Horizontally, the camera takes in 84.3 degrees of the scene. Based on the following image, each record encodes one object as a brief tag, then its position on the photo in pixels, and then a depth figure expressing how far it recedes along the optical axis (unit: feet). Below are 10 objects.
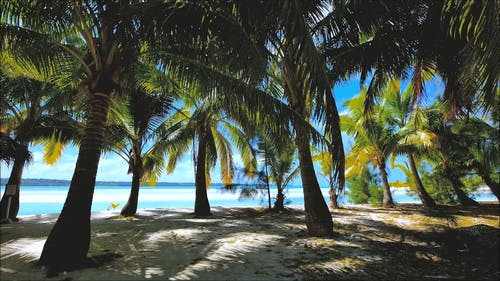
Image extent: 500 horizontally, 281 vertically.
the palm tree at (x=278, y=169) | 39.99
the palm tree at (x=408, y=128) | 37.40
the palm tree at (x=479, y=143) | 37.14
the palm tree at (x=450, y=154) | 42.32
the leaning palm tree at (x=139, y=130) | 32.32
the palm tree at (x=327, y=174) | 41.36
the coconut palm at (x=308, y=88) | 10.96
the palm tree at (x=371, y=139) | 43.98
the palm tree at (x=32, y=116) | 26.80
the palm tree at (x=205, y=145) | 32.94
